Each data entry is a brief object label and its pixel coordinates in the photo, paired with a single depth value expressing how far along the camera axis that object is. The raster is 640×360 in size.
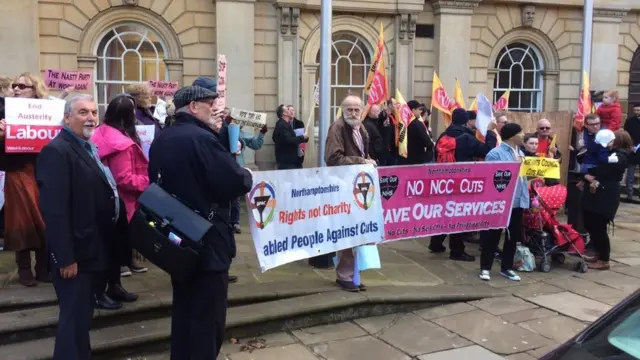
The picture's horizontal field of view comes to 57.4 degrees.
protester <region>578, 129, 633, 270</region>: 6.99
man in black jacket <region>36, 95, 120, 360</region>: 3.62
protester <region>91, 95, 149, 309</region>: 4.91
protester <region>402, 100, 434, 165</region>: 9.12
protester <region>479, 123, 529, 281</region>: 6.68
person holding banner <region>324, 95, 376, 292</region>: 5.68
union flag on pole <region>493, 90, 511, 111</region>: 11.35
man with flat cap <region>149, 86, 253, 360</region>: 3.49
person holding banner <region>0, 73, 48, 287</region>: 5.18
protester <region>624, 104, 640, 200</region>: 12.79
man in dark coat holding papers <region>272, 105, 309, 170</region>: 9.83
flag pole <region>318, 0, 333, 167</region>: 6.73
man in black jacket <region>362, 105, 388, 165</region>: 8.66
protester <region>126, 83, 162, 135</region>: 5.89
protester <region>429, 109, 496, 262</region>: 7.47
